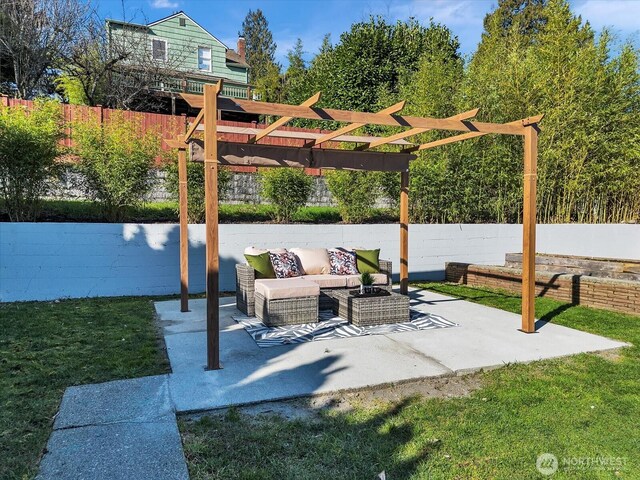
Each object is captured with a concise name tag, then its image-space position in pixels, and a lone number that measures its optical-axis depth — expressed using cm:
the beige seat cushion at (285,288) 450
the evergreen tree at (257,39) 2910
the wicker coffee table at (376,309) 454
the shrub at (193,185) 736
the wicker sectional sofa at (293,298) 453
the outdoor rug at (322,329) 412
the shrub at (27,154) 576
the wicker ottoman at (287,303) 449
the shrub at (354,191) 845
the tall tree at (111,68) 1199
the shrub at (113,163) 654
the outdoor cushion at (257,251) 542
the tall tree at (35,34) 1062
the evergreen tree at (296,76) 1921
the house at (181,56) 1373
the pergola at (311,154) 327
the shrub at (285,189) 806
